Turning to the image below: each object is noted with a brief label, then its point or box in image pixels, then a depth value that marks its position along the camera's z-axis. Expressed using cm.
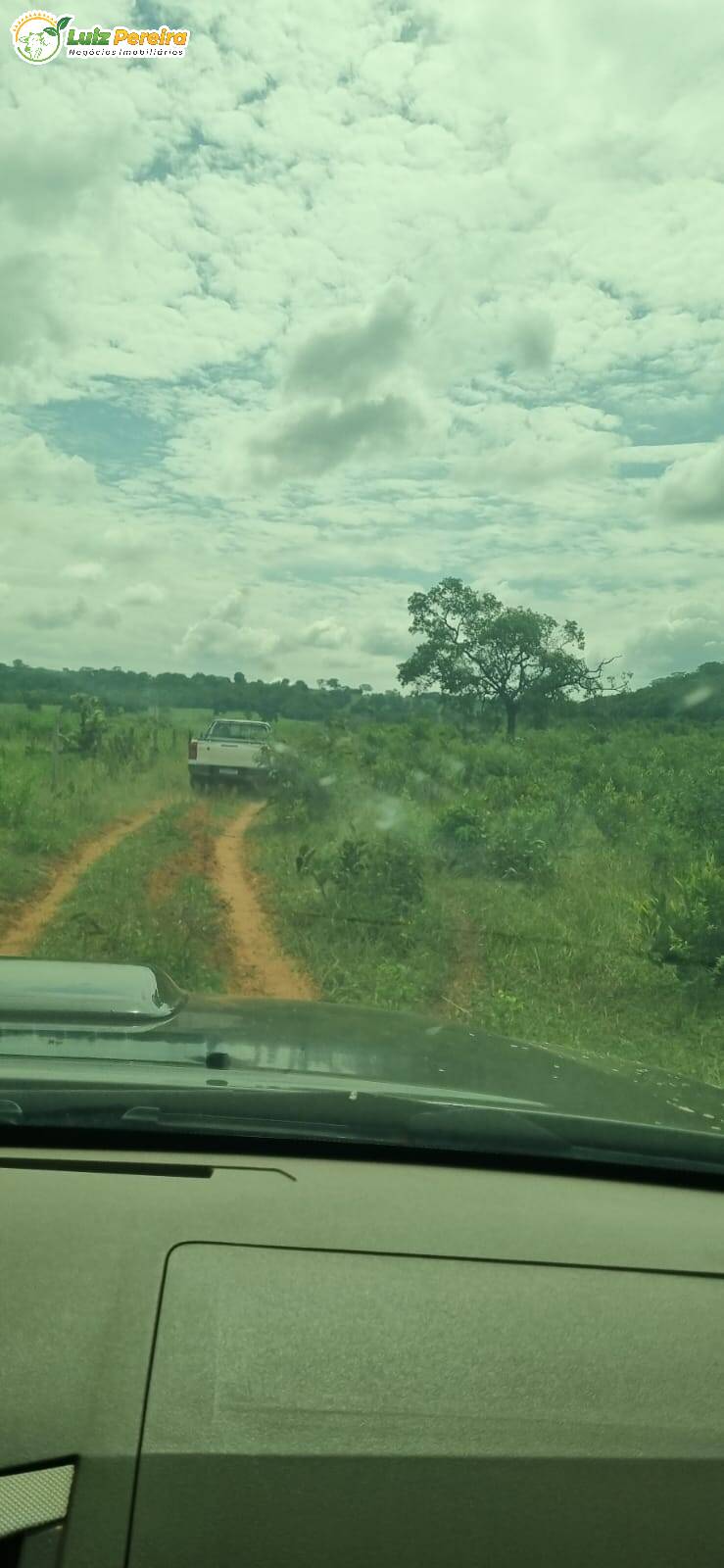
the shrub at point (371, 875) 1027
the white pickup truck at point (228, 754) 1625
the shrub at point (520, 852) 1136
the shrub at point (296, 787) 1473
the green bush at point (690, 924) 869
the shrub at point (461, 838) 1163
